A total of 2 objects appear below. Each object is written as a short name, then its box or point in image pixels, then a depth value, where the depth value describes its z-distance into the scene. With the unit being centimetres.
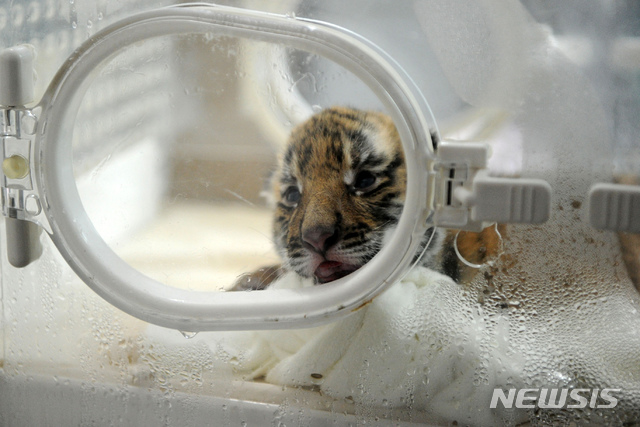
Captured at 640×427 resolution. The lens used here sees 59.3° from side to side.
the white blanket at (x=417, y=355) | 56
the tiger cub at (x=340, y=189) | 57
